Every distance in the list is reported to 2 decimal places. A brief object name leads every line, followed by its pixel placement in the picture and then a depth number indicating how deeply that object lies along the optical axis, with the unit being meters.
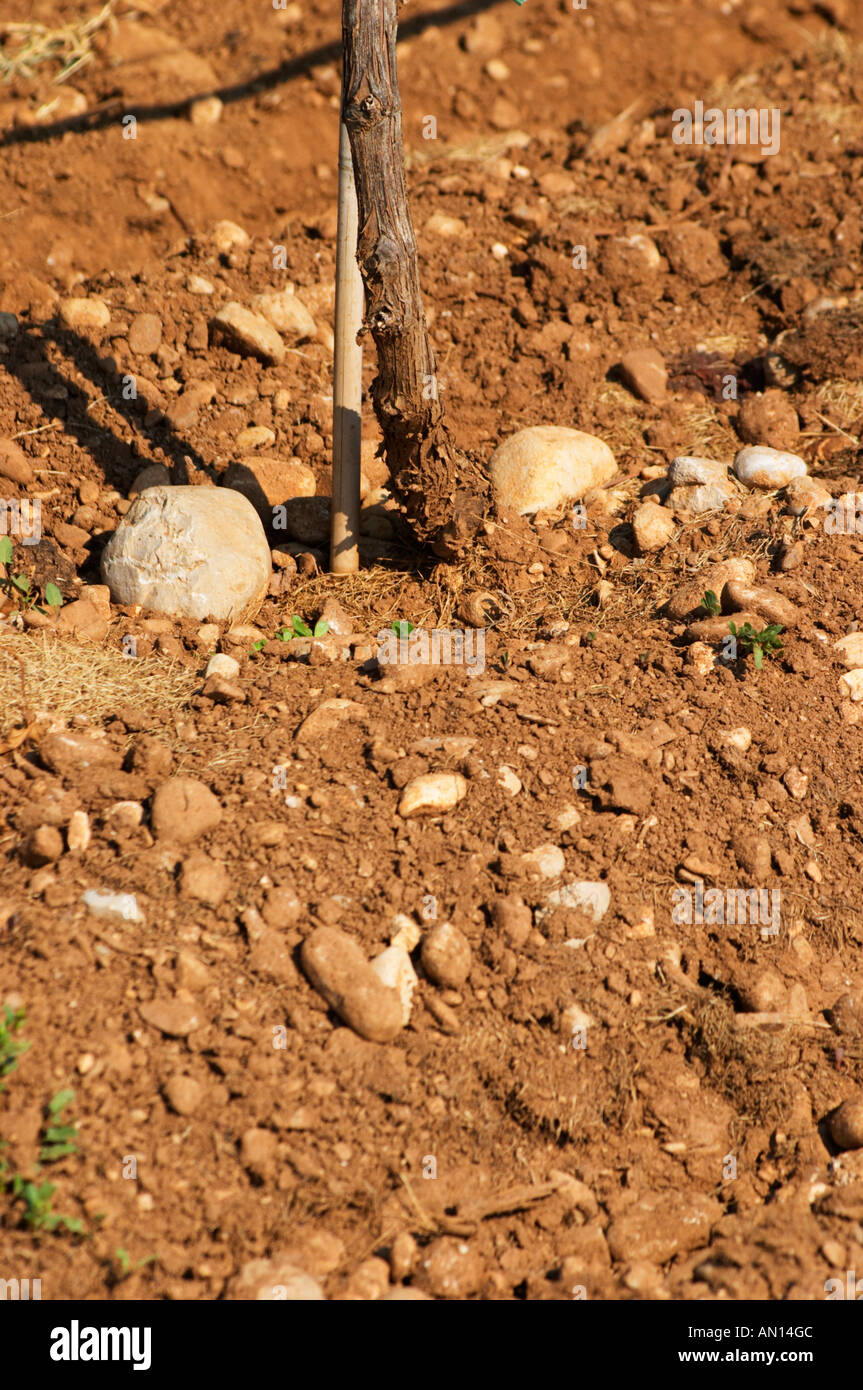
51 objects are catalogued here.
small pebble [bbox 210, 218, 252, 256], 4.84
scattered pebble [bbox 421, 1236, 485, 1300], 2.27
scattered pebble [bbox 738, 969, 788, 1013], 2.70
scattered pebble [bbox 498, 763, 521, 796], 2.95
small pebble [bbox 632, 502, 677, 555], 3.76
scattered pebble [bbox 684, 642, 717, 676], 3.26
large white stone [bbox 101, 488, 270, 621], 3.52
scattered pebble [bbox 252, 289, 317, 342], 4.50
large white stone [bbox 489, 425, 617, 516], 3.96
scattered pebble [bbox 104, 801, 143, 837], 2.75
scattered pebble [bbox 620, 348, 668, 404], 4.46
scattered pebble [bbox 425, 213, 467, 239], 4.98
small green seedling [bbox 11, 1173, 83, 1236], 2.16
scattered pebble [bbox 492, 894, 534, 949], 2.69
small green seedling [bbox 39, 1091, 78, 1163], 2.23
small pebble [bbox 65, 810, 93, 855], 2.70
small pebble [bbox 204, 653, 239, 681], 3.31
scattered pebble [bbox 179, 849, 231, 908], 2.63
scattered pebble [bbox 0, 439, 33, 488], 3.90
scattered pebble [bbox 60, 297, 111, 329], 4.34
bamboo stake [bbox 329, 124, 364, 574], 3.41
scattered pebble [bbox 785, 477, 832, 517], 3.71
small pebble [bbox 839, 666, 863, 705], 3.23
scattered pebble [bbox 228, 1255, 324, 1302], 2.18
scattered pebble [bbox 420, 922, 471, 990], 2.61
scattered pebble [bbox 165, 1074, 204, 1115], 2.35
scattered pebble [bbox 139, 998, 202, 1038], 2.44
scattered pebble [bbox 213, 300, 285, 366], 4.29
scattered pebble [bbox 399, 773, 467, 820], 2.87
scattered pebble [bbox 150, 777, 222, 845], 2.74
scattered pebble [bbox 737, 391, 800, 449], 4.25
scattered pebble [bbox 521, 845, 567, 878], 2.80
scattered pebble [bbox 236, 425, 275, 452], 4.16
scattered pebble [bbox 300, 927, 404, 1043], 2.52
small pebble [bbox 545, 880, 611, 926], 2.76
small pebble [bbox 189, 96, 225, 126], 5.53
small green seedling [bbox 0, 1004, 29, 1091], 2.32
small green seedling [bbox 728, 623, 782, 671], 3.20
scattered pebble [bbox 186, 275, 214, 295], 4.54
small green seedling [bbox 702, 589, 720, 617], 3.36
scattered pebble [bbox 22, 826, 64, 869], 2.63
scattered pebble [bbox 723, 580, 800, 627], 3.33
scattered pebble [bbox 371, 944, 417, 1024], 2.59
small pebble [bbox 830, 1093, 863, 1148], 2.54
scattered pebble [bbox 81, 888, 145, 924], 2.58
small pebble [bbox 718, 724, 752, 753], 3.08
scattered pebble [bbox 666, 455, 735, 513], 3.86
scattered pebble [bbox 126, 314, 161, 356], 4.31
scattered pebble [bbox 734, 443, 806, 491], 3.90
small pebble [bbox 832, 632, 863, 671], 3.29
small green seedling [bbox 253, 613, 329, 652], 3.53
